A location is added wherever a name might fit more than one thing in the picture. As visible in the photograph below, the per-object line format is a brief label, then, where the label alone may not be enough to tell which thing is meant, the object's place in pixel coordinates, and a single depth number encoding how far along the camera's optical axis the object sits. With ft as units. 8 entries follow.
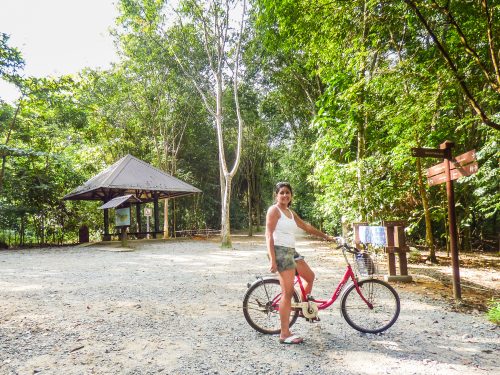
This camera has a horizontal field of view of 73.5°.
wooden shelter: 58.44
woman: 12.12
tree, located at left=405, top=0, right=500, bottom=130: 15.03
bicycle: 13.17
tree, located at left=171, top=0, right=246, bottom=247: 48.29
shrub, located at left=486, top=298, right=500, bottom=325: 14.93
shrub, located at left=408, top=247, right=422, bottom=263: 32.53
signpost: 17.95
